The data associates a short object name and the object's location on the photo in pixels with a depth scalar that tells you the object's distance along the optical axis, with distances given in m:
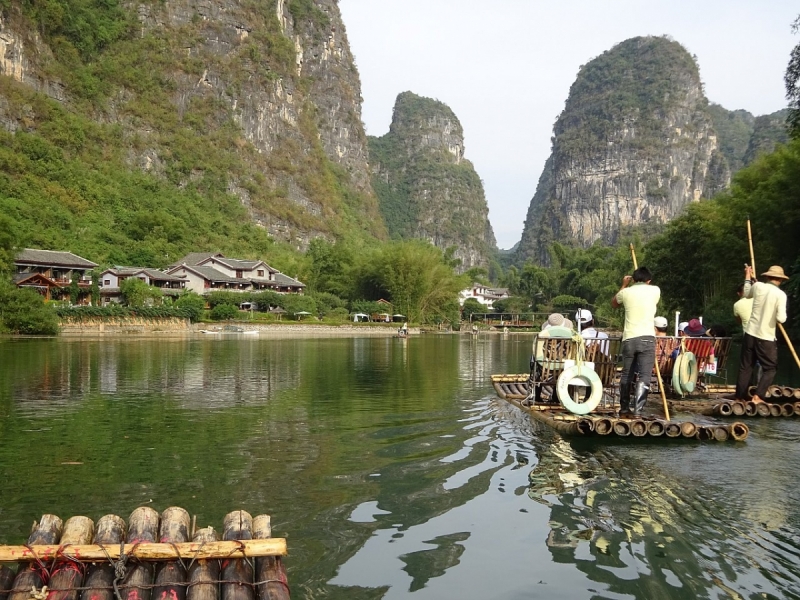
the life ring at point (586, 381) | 9.48
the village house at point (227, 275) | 69.94
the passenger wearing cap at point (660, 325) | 12.03
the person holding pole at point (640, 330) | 9.16
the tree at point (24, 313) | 39.59
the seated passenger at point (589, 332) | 10.55
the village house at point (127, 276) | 61.34
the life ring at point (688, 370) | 11.78
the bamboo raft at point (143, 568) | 3.81
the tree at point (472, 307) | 96.44
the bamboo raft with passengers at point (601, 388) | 8.44
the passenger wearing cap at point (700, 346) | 11.76
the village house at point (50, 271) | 54.34
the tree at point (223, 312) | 60.31
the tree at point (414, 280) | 76.50
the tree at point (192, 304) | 55.58
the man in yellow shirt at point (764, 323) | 10.05
